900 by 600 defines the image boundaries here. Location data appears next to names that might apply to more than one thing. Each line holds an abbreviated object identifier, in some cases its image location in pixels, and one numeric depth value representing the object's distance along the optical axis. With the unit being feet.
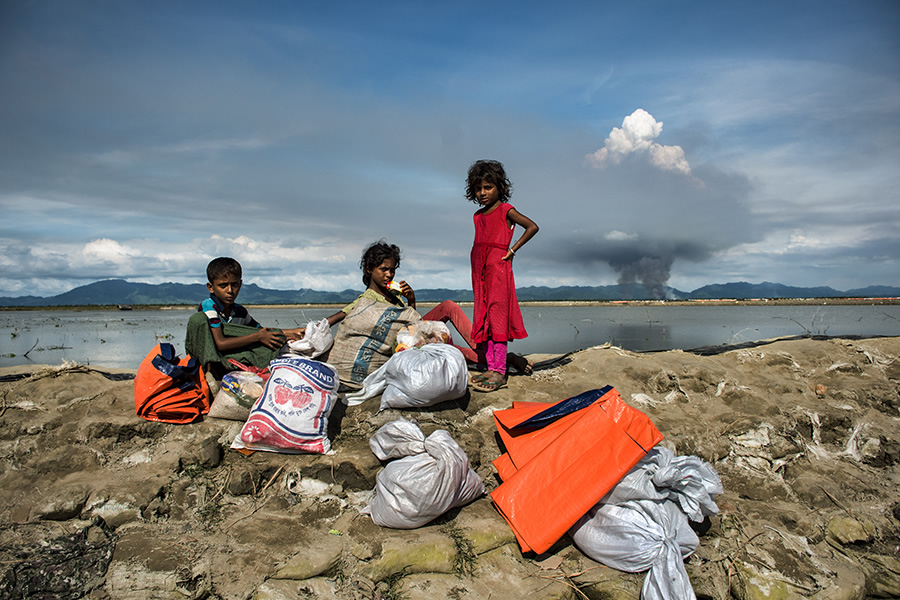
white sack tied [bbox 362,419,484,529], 8.27
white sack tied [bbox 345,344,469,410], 10.68
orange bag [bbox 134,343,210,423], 10.30
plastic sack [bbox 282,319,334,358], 11.21
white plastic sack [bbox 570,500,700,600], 7.63
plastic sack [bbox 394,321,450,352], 12.10
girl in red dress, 12.94
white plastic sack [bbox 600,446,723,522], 8.48
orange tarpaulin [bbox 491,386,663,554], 8.28
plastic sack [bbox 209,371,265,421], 10.37
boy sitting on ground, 10.86
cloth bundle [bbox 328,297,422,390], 12.12
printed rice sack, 9.44
